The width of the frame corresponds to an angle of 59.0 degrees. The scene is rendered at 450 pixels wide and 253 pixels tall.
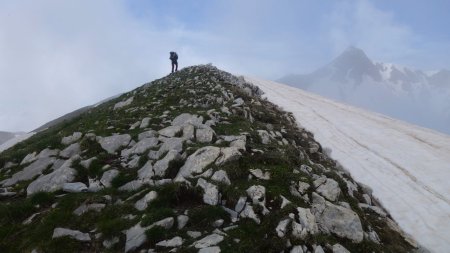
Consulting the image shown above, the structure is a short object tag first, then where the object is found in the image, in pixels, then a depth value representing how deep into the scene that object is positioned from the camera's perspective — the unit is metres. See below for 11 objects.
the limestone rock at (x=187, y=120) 19.31
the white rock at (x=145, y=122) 19.94
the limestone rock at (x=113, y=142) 17.55
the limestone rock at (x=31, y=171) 16.59
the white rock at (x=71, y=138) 19.59
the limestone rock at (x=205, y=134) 17.08
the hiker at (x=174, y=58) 46.06
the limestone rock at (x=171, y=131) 17.84
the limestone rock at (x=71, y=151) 17.77
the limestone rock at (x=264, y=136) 17.56
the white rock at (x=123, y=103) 28.36
